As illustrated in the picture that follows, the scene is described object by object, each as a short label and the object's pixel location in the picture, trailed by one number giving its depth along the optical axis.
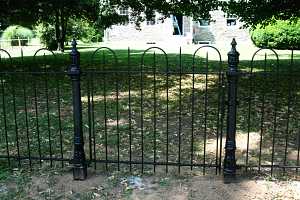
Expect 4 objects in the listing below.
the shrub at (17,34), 33.59
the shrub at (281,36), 24.16
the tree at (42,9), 12.66
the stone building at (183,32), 32.28
